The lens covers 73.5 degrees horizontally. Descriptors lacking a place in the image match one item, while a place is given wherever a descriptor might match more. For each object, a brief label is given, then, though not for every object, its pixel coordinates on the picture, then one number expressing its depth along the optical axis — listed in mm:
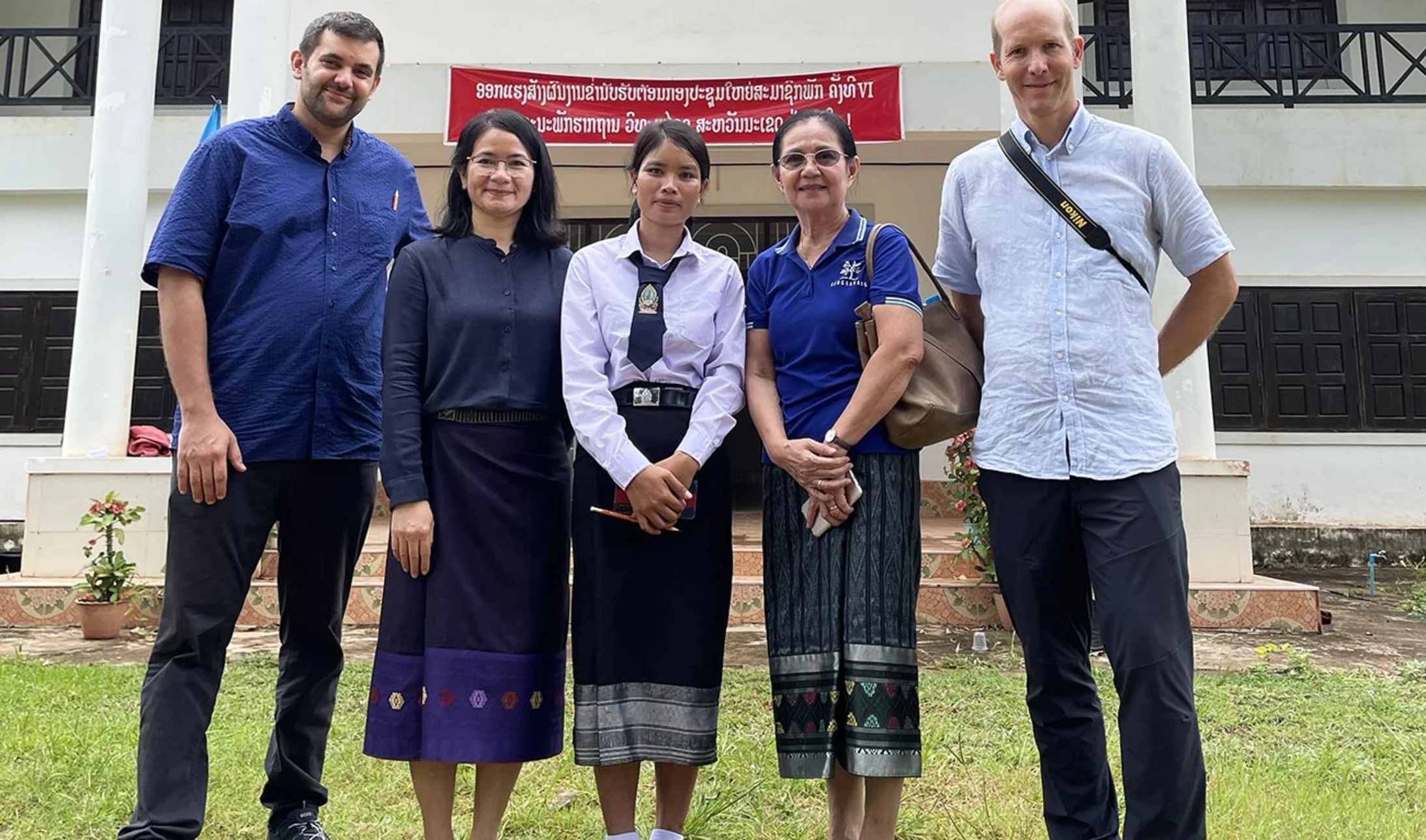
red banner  6645
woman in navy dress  2002
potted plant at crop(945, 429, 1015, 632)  5449
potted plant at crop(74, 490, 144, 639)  5273
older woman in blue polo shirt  1985
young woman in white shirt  2021
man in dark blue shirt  2086
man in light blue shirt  1783
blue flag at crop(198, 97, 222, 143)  6410
